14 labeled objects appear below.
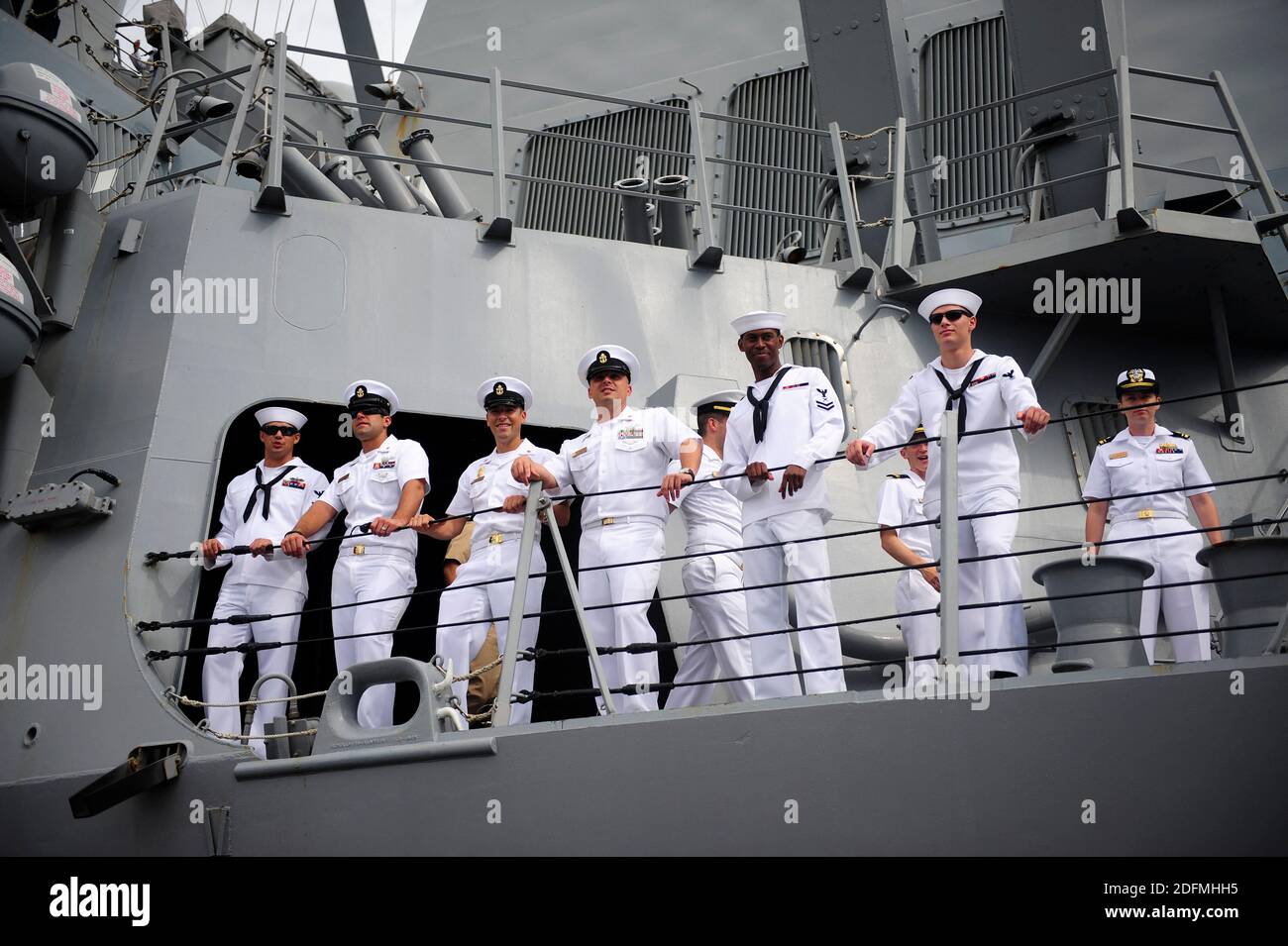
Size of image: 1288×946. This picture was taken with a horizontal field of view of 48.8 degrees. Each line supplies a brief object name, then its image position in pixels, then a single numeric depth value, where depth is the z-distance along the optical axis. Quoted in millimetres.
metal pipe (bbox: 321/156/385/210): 7582
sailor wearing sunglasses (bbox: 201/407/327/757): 5148
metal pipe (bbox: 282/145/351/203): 6469
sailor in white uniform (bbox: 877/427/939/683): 5227
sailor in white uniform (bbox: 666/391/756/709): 4652
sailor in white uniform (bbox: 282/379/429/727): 5055
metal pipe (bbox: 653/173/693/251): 6711
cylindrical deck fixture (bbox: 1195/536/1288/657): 3768
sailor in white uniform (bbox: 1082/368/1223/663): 5125
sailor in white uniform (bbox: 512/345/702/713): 4605
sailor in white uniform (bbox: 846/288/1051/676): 4285
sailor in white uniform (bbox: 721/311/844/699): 4449
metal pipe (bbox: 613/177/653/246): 6785
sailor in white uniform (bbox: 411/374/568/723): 4945
